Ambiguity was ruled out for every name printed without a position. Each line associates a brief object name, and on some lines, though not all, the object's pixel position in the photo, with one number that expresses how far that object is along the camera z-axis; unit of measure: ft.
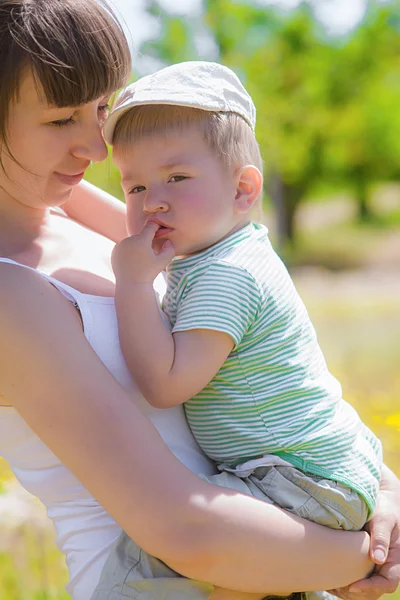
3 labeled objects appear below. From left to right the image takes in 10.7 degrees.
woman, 7.38
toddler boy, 7.60
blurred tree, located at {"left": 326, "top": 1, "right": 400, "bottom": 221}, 74.64
